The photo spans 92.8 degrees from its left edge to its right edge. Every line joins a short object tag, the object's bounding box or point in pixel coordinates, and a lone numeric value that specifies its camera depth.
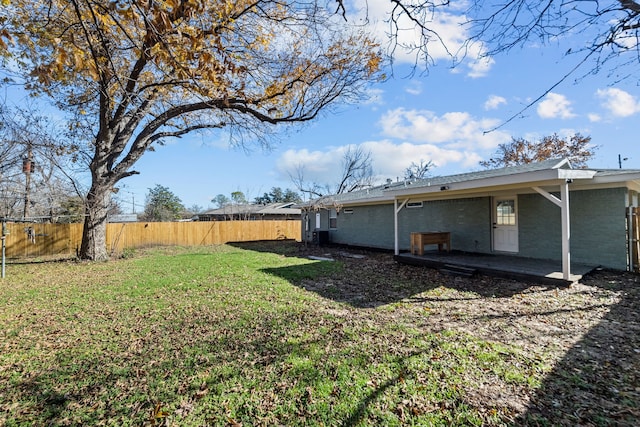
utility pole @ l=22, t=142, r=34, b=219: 10.09
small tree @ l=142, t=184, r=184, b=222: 31.78
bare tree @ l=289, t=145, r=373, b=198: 28.25
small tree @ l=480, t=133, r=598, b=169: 20.67
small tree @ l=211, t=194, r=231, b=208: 51.29
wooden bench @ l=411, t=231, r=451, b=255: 9.59
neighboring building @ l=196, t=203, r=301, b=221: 30.88
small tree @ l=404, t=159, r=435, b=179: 28.98
